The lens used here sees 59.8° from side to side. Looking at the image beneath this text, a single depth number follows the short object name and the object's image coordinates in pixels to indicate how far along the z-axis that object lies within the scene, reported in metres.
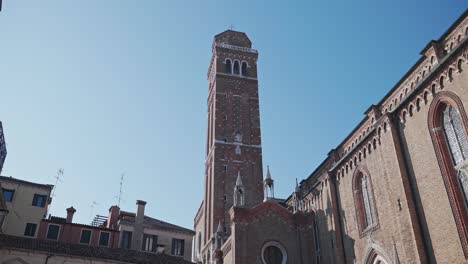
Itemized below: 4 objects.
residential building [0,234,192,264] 23.56
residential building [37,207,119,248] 28.17
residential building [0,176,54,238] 27.61
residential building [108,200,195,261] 30.30
